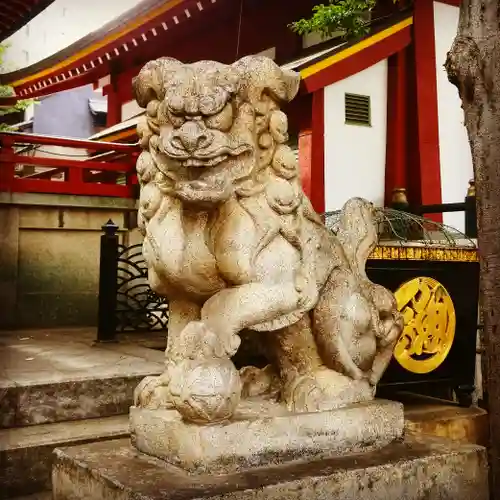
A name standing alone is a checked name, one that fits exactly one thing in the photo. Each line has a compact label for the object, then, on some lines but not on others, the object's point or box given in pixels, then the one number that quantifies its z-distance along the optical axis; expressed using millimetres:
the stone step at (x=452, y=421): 4609
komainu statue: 2283
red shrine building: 8703
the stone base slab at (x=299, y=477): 2143
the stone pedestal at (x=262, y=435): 2250
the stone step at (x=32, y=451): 3773
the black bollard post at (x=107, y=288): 7055
